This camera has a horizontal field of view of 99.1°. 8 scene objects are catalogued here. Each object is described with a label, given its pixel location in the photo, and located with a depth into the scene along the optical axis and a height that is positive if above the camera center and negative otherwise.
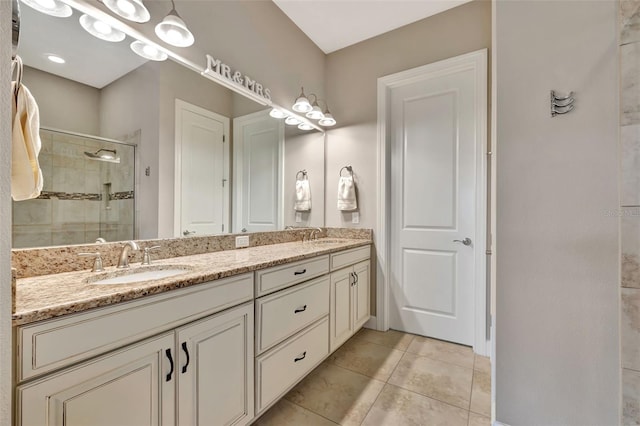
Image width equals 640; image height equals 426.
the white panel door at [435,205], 2.35 +0.07
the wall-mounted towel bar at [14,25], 0.64 +0.46
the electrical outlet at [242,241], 1.99 -0.21
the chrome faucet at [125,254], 1.31 -0.20
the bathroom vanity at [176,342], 0.75 -0.48
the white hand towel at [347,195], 2.72 +0.18
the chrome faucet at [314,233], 2.75 -0.21
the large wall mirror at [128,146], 1.16 +0.37
